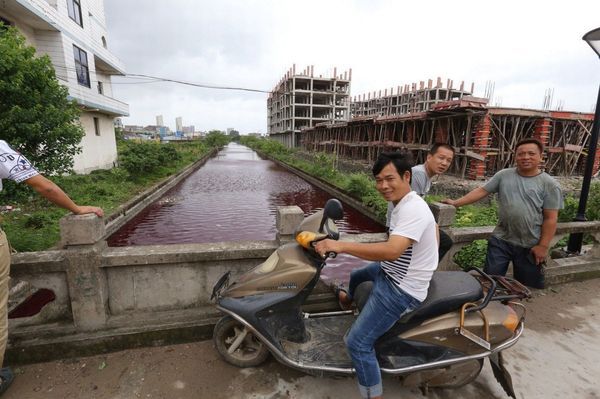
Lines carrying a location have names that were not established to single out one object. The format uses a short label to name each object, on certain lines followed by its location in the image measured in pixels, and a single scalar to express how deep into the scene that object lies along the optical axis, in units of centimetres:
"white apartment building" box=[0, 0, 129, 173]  1263
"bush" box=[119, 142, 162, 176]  1595
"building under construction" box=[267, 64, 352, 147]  5672
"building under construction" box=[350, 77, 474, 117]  4967
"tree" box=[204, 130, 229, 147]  5915
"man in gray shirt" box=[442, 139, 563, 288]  302
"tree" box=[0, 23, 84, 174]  562
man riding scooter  183
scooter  213
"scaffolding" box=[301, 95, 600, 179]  1360
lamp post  406
